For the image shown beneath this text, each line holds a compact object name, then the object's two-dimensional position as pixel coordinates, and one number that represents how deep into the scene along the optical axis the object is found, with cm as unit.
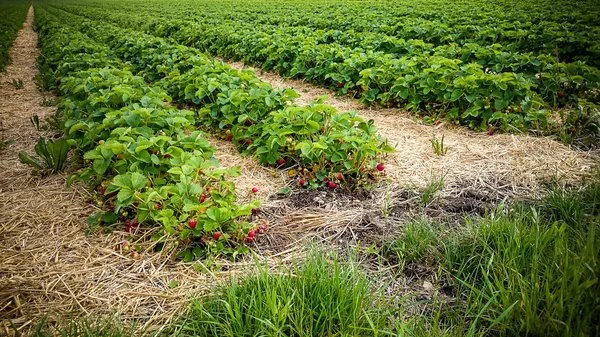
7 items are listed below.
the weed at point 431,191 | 264
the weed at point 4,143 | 381
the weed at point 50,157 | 314
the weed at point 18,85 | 644
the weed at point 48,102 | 529
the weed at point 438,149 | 341
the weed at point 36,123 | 417
